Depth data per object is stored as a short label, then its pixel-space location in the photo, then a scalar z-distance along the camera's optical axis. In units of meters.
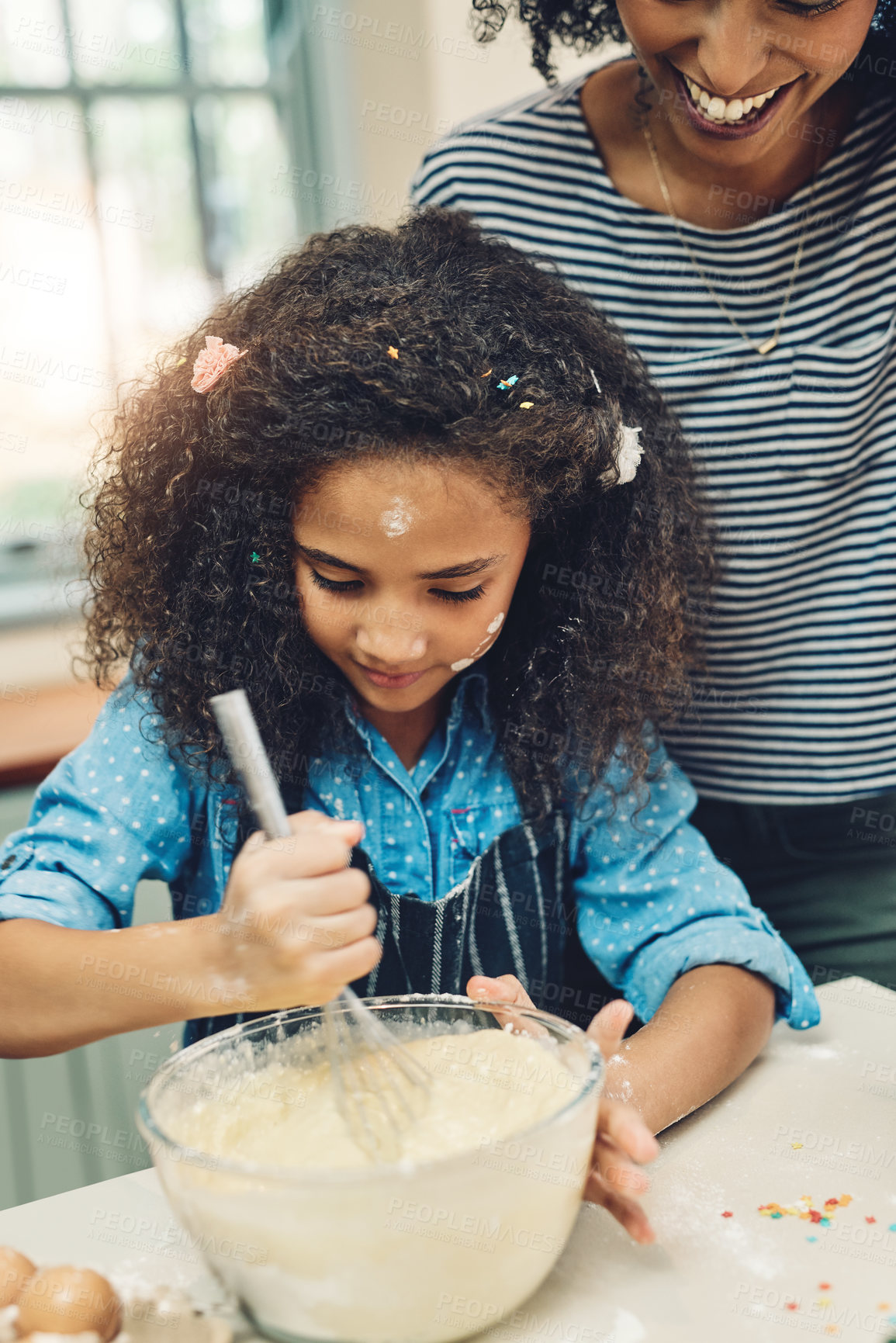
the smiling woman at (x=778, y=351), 1.14
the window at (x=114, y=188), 2.56
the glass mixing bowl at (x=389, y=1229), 0.54
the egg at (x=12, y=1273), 0.60
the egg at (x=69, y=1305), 0.58
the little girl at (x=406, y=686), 0.83
